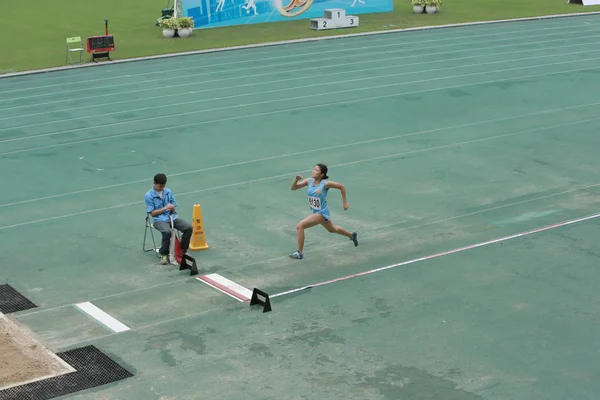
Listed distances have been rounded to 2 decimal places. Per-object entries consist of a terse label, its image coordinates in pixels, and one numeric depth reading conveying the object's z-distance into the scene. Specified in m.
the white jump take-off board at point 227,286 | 13.12
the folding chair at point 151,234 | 15.00
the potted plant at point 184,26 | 36.88
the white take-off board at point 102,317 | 12.22
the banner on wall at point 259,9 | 38.84
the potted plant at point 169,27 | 36.81
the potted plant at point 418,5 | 42.19
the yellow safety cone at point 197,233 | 15.01
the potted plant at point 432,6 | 42.09
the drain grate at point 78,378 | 10.41
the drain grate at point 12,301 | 12.86
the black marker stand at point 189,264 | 13.97
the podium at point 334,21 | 38.75
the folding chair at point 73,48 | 32.66
